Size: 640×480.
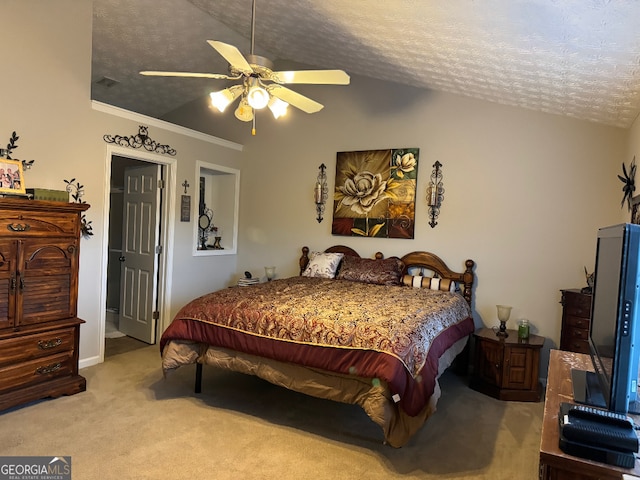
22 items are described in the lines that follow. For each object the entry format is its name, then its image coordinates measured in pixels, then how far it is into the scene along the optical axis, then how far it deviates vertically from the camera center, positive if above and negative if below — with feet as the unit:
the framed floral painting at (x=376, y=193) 14.94 +1.19
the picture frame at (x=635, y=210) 9.55 +0.69
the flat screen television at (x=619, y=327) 4.21 -0.94
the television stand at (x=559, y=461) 3.73 -2.05
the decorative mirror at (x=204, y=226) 18.02 -0.42
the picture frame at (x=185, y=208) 15.92 +0.28
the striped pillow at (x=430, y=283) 13.79 -1.82
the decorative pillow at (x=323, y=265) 15.11 -1.56
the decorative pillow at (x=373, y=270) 14.20 -1.57
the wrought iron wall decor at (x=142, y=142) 13.25 +2.35
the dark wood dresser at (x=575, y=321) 11.00 -2.27
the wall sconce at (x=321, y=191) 16.51 +1.23
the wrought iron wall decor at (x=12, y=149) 10.52 +1.42
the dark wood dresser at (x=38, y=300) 9.55 -2.24
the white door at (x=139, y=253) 15.56 -1.53
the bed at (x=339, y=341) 8.02 -2.57
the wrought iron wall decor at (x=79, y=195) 12.13 +0.42
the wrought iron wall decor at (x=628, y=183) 10.76 +1.48
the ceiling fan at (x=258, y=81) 8.08 +2.85
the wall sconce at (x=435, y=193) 14.39 +1.21
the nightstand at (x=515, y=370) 11.49 -3.79
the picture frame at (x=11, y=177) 9.98 +0.72
